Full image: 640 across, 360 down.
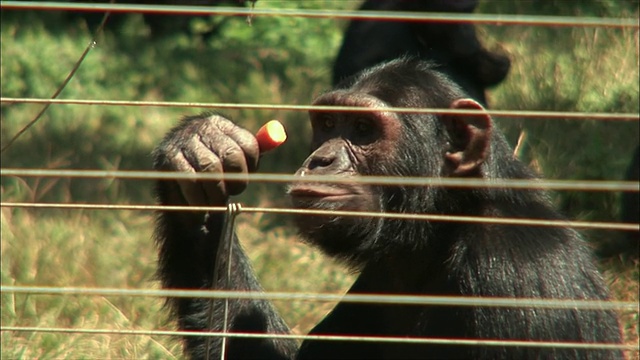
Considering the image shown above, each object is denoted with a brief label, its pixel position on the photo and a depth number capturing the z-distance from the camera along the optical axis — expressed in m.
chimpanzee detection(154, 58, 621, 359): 8.76
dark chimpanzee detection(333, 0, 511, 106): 17.37
